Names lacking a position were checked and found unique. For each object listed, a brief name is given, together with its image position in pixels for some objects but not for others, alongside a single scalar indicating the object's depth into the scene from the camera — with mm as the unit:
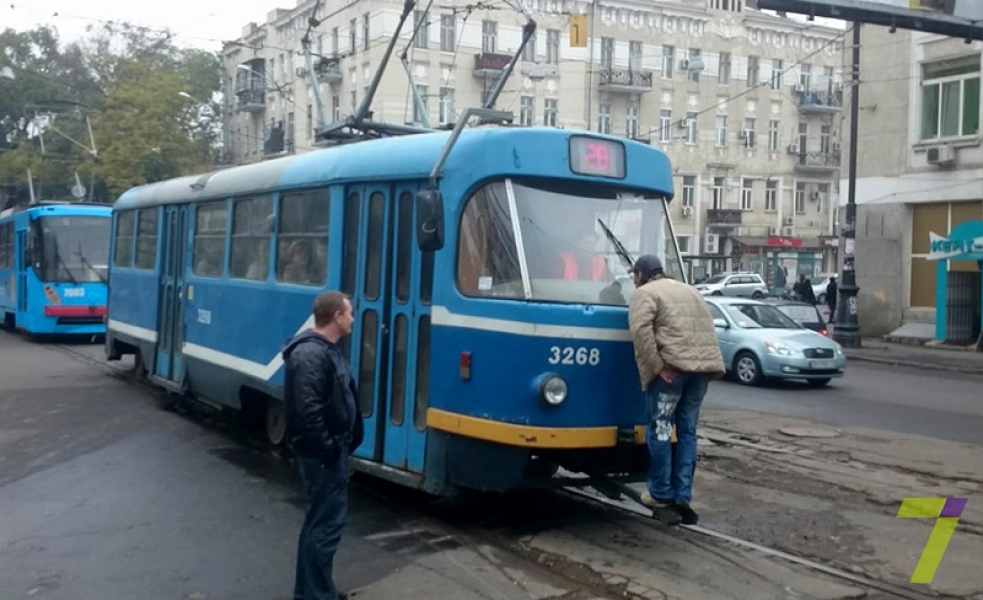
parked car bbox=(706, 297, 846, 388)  18109
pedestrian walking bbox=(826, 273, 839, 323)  35500
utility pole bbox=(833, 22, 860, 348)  27172
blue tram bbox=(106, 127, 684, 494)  7457
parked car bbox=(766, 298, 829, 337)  22703
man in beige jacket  7398
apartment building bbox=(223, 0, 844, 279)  43750
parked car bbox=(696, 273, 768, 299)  48000
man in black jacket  5711
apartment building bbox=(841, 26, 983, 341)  28734
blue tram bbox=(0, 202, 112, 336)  24141
